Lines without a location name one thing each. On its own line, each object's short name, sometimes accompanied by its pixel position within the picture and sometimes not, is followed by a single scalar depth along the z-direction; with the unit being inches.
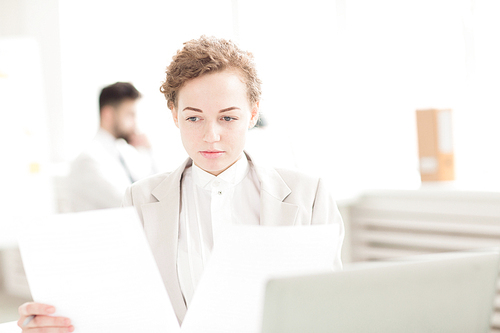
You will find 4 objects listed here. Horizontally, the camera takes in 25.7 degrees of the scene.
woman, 93.7
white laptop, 55.3
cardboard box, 138.8
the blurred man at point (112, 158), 142.7
